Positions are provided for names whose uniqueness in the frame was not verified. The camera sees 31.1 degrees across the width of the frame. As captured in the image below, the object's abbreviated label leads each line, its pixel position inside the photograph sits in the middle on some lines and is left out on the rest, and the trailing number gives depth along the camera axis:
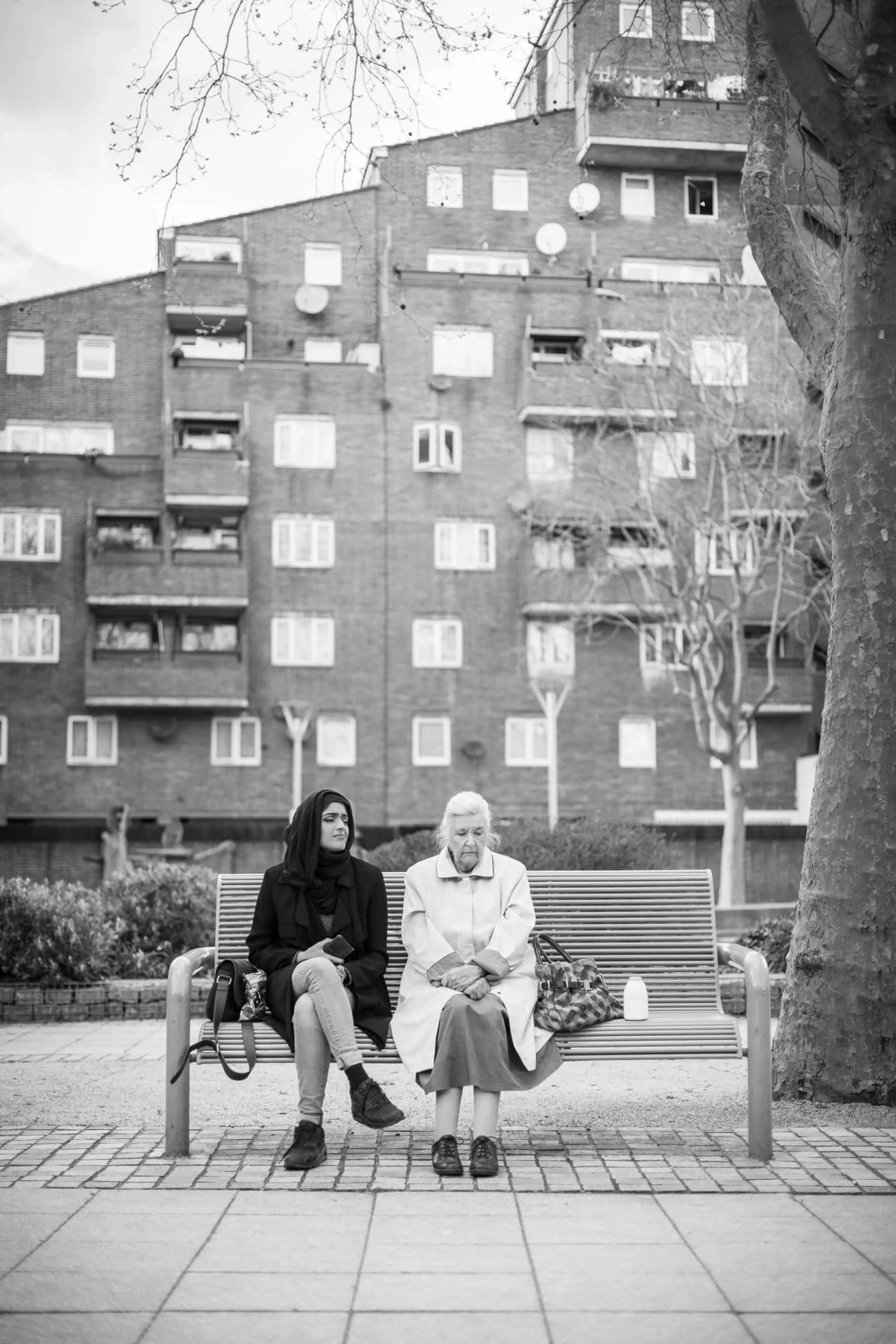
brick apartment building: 46.09
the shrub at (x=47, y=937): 12.81
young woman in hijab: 6.95
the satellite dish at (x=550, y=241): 49.84
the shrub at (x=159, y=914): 13.73
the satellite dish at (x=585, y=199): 48.34
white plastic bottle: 7.51
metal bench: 7.26
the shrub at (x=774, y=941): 13.50
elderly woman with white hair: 6.65
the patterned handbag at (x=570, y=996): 7.13
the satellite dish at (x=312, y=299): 49.50
